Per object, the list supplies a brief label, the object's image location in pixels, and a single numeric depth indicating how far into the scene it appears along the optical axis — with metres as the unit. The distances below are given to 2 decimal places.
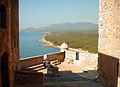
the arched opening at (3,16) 7.27
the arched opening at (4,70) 7.55
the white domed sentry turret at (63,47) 18.73
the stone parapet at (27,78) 8.49
